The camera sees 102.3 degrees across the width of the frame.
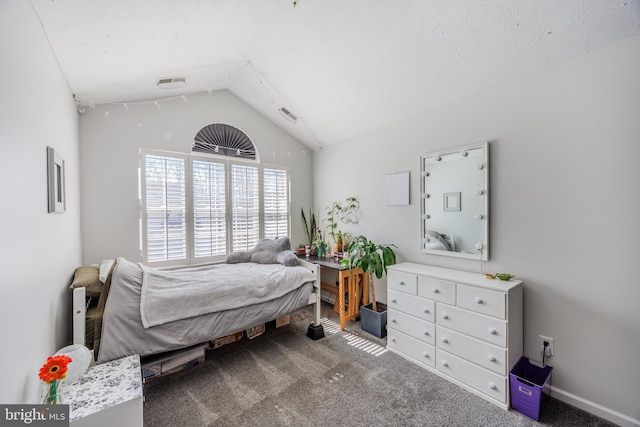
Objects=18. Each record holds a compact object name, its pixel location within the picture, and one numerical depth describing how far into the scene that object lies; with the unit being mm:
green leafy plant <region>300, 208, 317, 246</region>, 4195
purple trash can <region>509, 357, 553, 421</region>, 1637
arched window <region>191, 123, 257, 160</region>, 3318
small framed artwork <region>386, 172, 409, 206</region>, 2826
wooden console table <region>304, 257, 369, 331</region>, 2906
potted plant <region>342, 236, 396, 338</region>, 2703
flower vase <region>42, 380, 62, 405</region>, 1171
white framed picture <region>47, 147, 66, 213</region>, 1551
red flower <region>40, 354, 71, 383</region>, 1148
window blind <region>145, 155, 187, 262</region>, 2974
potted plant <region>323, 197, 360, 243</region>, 3531
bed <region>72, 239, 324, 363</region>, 1707
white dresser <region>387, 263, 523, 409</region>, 1783
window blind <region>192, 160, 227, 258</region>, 3262
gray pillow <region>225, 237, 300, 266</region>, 3150
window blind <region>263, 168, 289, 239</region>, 3830
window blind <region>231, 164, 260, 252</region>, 3549
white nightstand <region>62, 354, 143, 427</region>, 1245
